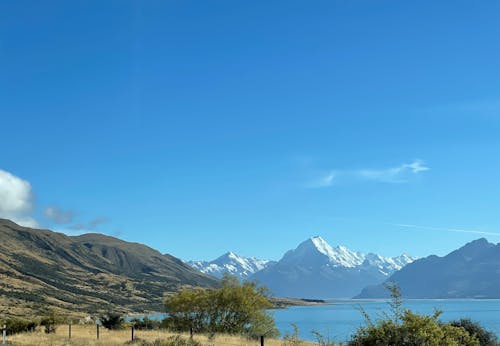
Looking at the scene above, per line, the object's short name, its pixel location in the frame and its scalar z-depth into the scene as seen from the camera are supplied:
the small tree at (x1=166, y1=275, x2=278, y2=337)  57.06
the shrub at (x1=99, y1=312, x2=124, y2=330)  62.12
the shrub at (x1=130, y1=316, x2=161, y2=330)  63.43
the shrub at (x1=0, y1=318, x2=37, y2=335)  57.65
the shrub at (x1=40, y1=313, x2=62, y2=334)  55.68
